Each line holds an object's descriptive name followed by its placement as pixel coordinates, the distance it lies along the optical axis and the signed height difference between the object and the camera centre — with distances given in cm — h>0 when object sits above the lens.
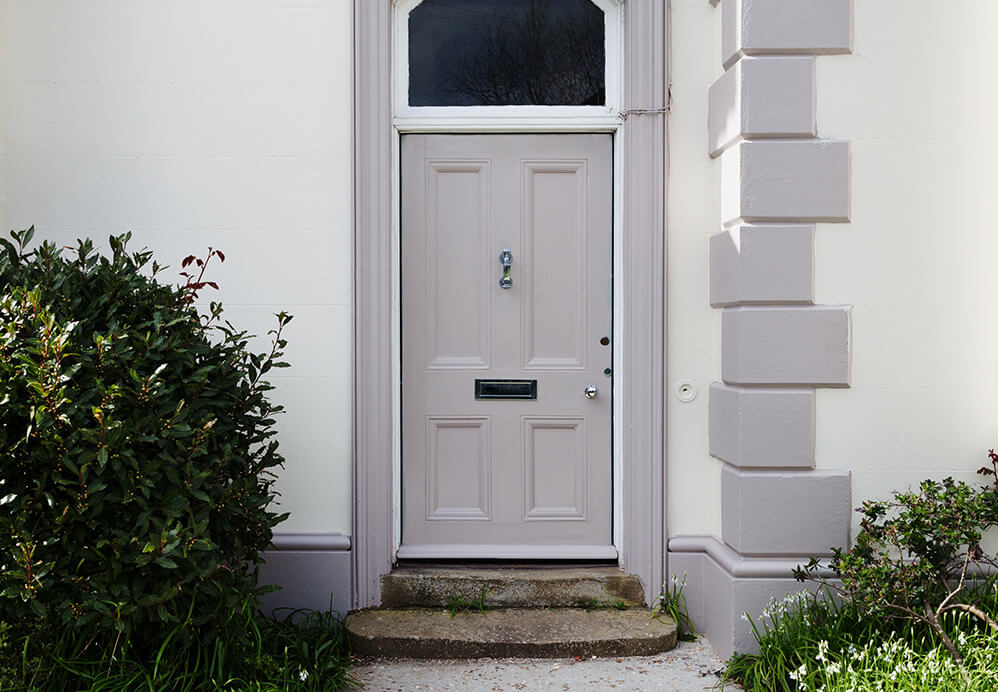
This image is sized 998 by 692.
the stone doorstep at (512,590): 407 -123
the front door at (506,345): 426 -9
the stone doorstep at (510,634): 375 -134
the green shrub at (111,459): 286 -45
